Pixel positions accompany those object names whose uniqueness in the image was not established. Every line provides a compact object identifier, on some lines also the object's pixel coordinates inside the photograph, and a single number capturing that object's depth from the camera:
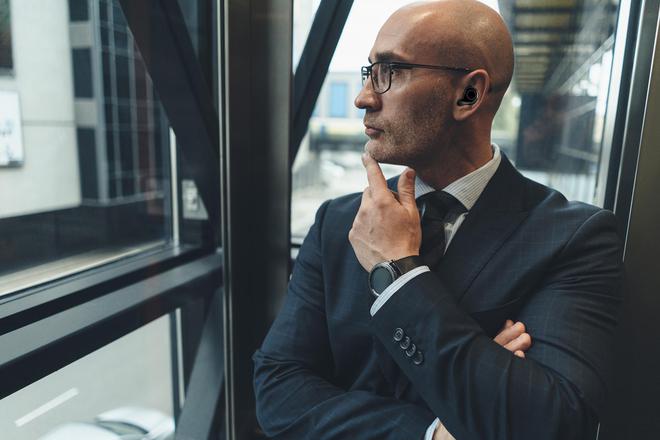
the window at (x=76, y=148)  1.27
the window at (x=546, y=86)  1.44
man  0.75
